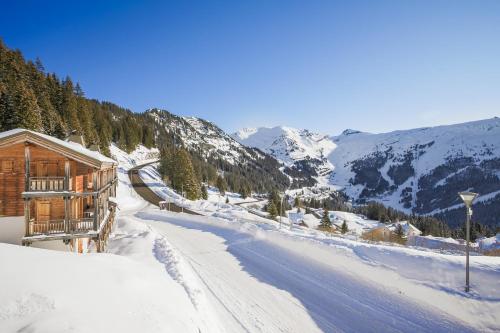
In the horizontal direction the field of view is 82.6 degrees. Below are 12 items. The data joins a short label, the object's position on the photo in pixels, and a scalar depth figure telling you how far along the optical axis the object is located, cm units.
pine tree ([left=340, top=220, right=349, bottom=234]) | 6738
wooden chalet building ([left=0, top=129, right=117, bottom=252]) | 1568
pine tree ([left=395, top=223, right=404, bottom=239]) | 5856
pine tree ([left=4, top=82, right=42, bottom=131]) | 3994
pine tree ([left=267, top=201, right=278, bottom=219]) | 7030
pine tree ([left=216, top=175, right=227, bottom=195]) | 10334
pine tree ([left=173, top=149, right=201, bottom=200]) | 6488
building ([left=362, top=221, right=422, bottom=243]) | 4451
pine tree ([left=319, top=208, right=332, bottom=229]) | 6812
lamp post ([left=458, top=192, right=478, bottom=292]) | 1163
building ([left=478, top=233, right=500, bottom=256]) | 3392
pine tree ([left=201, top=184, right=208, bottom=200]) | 7572
